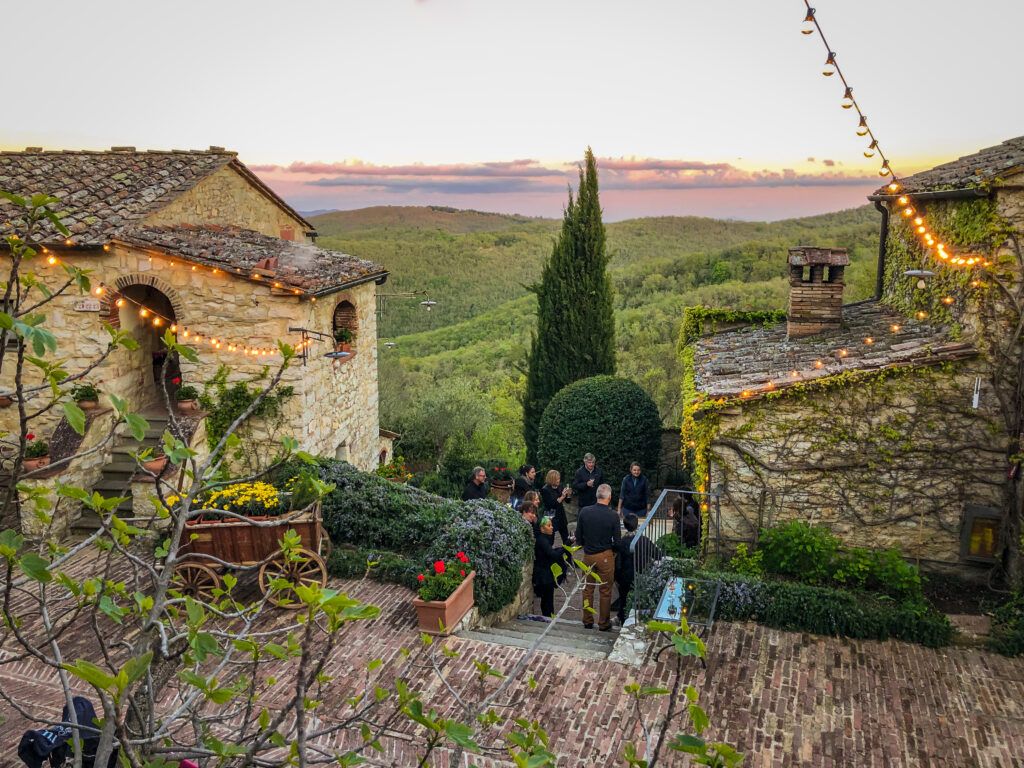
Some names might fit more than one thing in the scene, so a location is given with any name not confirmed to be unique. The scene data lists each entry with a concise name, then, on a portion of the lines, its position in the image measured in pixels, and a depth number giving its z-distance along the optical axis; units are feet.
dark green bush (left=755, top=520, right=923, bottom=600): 29.07
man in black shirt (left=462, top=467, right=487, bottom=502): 37.70
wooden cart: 29.14
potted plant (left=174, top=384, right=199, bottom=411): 38.01
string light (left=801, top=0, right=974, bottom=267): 24.13
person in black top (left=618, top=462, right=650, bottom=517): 38.99
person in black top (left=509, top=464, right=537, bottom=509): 42.19
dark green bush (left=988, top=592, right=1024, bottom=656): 25.73
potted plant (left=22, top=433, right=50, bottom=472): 34.86
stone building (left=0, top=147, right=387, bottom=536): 37.32
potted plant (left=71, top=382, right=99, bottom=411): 36.70
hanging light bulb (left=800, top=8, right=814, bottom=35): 23.65
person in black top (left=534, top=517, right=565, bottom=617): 32.81
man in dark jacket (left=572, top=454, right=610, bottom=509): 38.93
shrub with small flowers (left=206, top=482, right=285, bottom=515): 32.81
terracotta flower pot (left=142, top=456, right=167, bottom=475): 34.38
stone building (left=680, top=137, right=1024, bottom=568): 28.96
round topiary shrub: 49.90
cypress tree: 64.59
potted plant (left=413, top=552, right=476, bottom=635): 27.86
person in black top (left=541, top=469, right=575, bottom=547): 37.52
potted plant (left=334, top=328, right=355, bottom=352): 45.57
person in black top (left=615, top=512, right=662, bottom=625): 31.48
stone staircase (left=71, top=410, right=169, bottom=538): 36.70
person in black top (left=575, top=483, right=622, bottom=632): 29.86
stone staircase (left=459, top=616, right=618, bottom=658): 27.68
